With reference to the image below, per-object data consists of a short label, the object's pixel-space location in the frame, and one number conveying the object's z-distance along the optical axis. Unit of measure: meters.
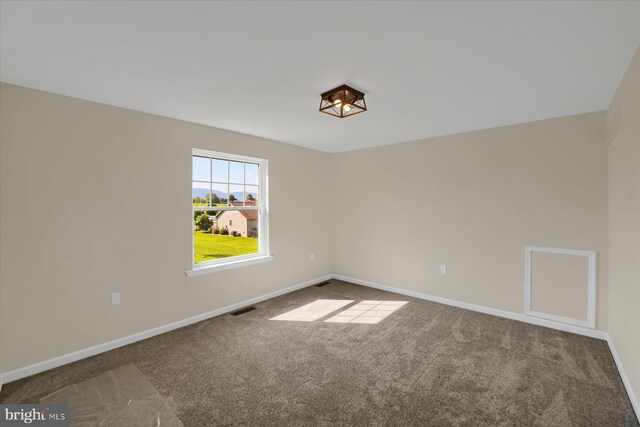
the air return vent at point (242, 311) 3.75
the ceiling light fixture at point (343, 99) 2.39
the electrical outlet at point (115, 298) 2.85
